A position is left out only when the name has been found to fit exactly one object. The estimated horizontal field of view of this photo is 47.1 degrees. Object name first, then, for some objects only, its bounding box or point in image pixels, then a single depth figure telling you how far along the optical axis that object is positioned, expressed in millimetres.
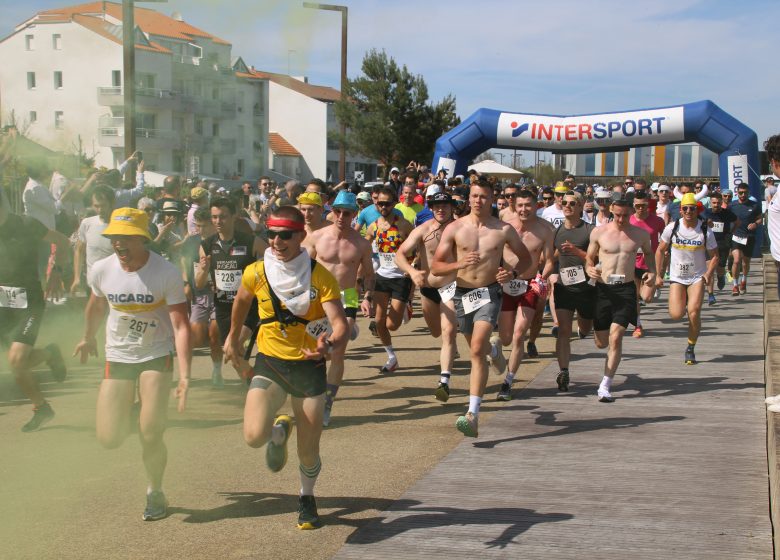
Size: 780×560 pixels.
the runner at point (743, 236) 18516
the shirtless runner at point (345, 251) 8289
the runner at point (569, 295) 9023
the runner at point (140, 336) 5141
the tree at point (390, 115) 32109
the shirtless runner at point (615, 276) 8555
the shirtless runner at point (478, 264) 7250
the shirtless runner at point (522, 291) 8477
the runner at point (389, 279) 10023
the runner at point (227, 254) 8055
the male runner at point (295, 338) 4961
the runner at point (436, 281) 7988
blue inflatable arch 21312
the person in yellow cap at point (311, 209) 8633
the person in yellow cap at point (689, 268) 10586
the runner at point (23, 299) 6977
